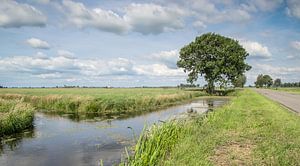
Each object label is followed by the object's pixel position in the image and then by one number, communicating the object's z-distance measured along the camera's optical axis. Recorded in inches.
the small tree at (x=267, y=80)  6796.3
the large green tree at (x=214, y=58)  2287.2
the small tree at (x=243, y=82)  6283.5
